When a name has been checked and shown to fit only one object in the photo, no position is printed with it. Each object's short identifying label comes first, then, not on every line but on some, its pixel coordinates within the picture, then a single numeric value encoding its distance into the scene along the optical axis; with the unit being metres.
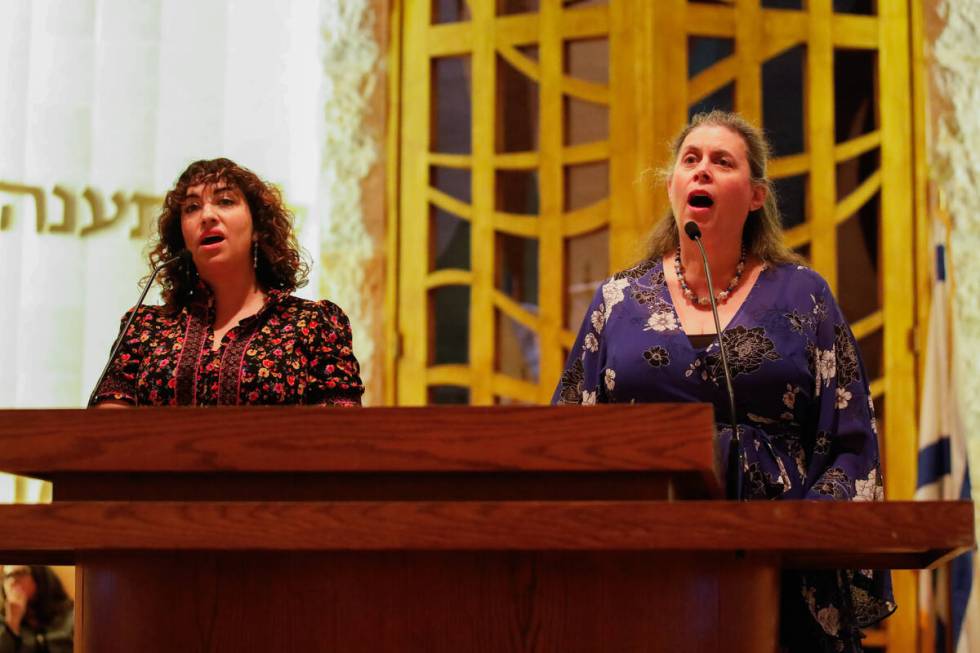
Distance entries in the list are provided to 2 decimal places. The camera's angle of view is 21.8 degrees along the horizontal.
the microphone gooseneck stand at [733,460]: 3.65
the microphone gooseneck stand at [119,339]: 4.24
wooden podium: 2.85
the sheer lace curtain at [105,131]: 8.34
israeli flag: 7.08
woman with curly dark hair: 4.99
